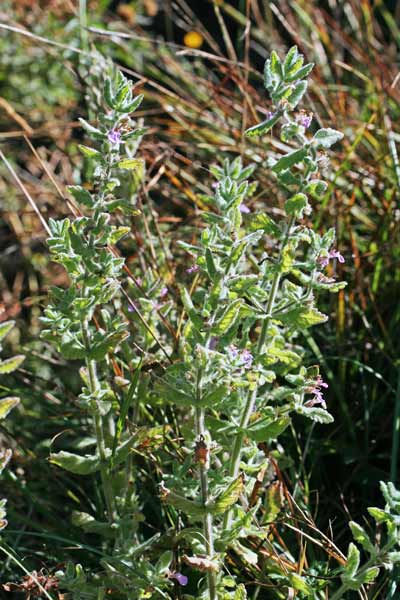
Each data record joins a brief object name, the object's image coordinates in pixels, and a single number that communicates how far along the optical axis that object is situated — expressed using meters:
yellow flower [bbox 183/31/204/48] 2.30
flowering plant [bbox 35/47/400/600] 1.13
